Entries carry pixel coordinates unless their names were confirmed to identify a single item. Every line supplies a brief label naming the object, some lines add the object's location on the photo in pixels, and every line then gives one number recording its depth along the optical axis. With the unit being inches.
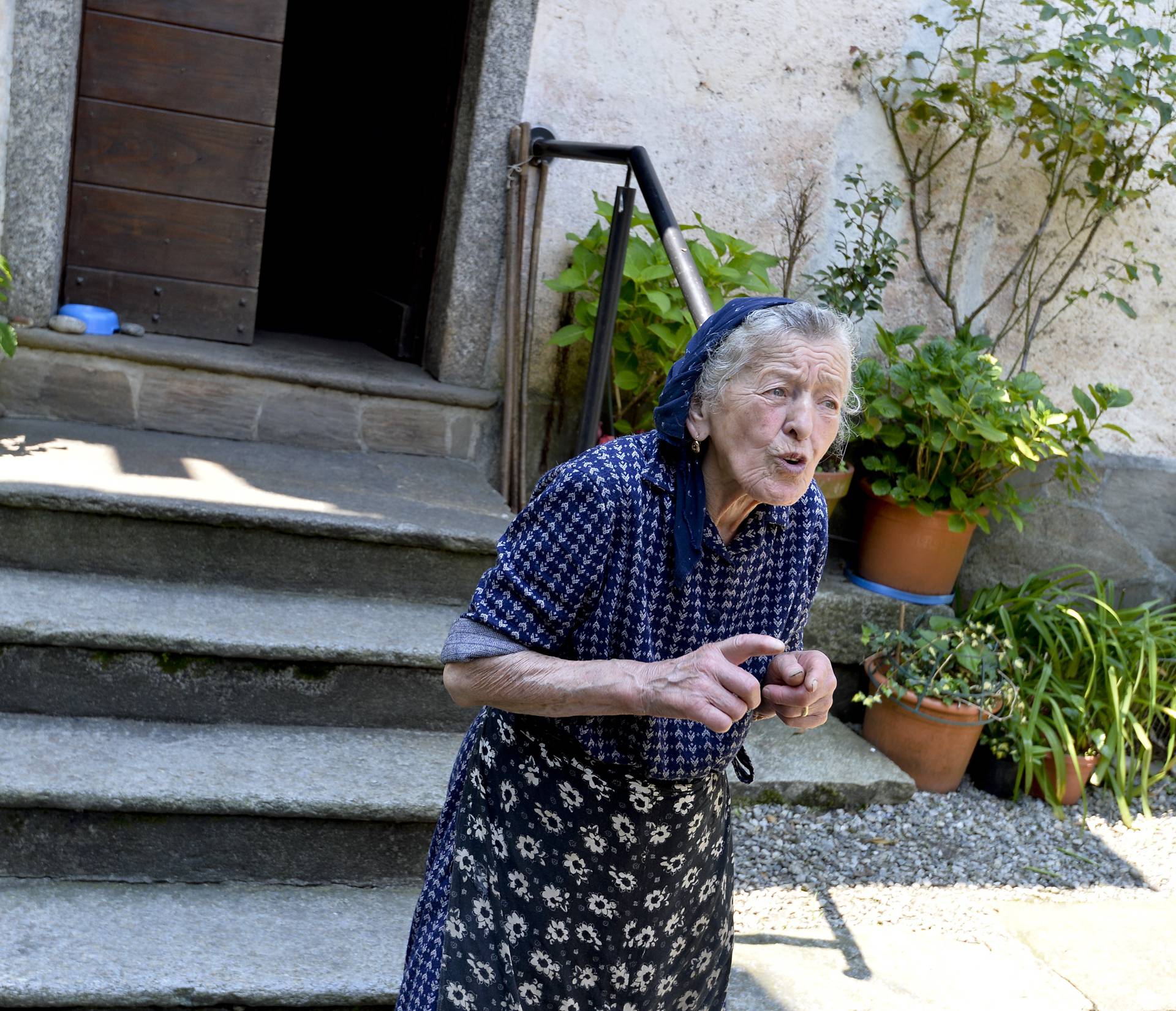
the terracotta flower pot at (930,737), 134.4
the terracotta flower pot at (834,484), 138.6
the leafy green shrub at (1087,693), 138.5
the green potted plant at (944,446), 139.1
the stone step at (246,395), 131.9
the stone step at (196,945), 78.9
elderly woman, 52.8
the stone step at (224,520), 108.4
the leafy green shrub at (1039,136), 146.9
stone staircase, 84.7
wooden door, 138.3
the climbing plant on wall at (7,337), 114.9
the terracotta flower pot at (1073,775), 139.3
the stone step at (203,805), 89.2
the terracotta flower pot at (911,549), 146.9
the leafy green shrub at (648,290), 132.8
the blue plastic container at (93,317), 136.6
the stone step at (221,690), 98.5
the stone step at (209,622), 98.2
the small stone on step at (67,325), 132.5
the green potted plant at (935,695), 134.9
